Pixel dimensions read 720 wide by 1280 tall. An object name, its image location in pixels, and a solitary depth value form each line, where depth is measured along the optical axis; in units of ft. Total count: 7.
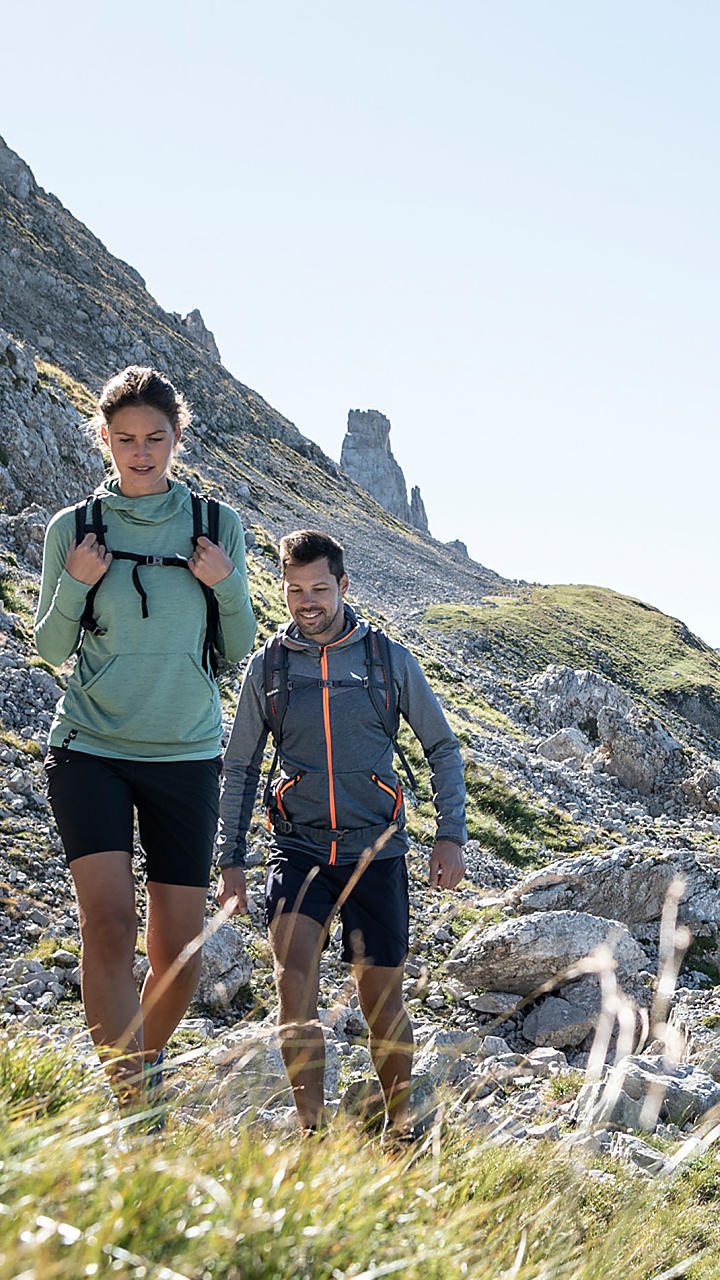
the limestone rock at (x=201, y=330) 444.55
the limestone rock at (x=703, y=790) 84.79
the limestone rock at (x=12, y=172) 264.11
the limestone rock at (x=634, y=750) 87.86
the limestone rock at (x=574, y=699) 101.60
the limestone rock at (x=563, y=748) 85.15
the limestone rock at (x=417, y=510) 634.43
